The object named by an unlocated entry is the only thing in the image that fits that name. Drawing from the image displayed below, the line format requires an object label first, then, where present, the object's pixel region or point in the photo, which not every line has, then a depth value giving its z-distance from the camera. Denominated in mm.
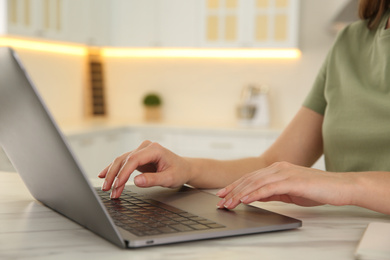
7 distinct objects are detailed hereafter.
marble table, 633
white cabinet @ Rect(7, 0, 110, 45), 3321
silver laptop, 641
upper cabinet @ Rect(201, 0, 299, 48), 4012
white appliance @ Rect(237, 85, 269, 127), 4152
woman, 836
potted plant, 4531
